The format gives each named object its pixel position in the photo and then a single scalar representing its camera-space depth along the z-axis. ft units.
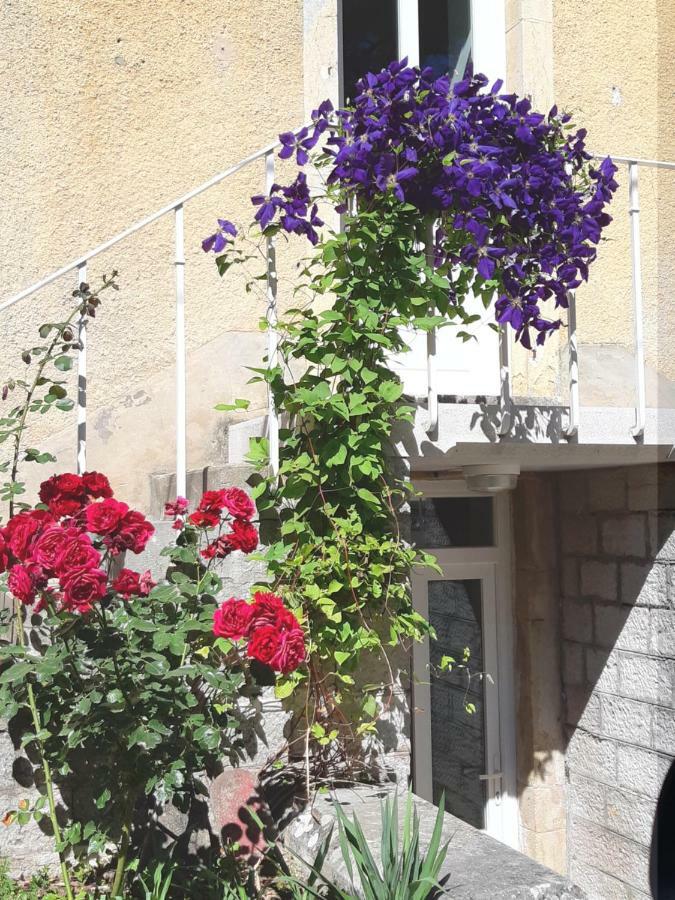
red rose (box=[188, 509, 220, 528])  7.59
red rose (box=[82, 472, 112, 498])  7.75
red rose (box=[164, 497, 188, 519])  8.00
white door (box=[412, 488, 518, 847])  13.84
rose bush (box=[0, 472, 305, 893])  6.91
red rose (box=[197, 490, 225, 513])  7.68
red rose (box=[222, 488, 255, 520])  7.59
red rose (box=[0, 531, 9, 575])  7.16
